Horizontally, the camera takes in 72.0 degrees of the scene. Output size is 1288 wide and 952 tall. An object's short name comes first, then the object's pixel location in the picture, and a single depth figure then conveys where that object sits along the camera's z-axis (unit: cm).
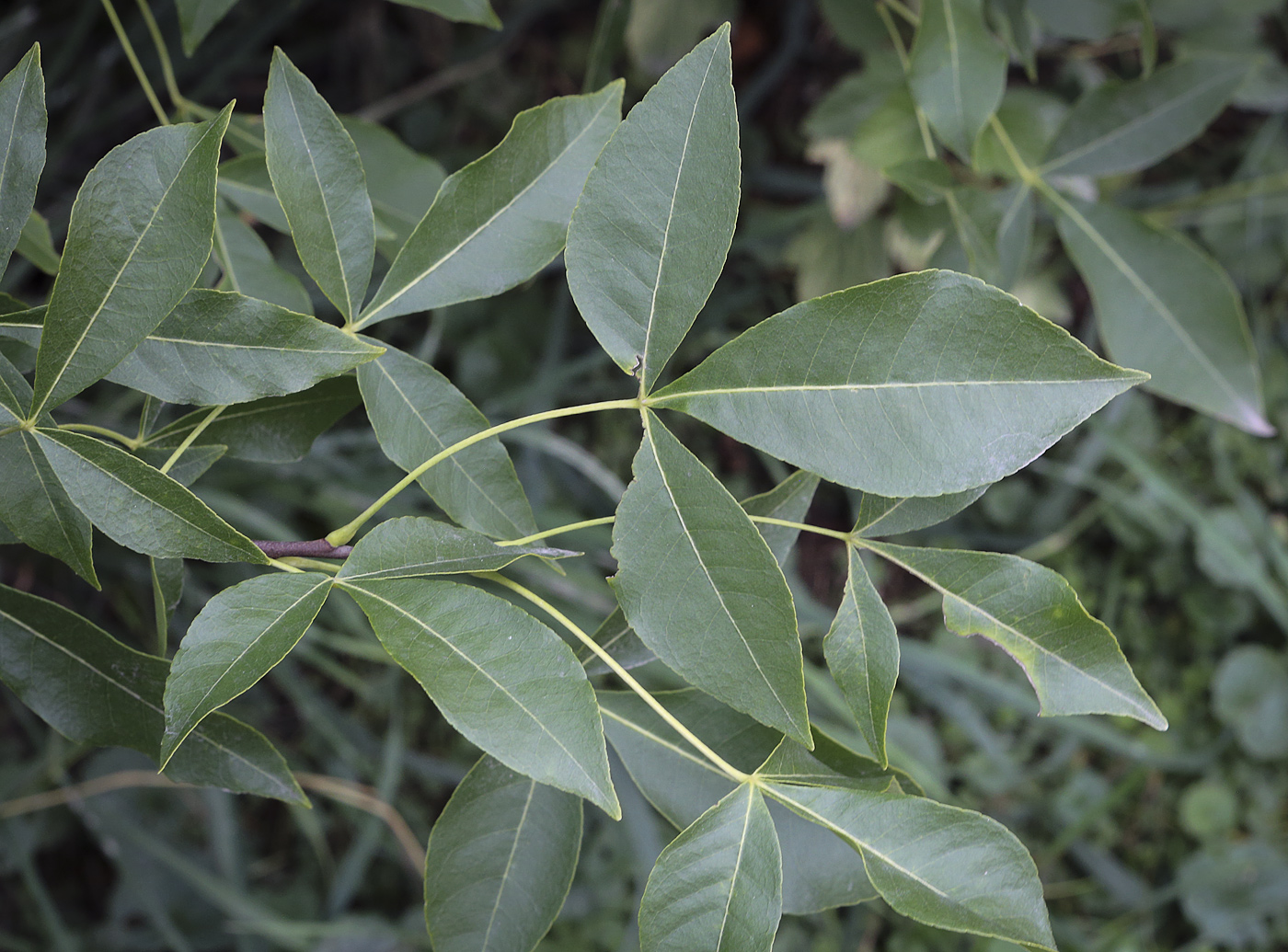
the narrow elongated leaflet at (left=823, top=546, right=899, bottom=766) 48
